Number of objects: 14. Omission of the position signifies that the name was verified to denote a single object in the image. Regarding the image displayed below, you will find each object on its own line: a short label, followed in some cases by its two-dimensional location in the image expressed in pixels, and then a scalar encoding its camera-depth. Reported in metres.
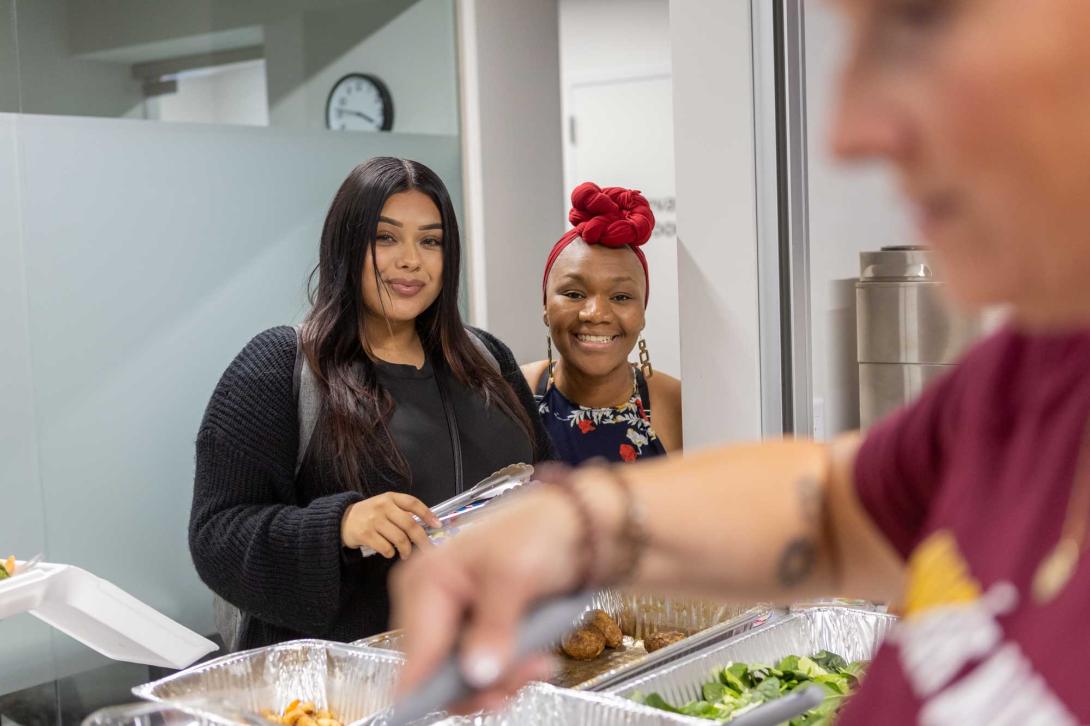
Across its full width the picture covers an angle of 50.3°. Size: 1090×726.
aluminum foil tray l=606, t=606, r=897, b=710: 1.46
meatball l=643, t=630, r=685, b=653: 1.64
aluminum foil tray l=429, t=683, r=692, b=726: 1.24
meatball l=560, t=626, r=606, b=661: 1.61
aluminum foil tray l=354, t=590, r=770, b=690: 1.51
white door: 5.02
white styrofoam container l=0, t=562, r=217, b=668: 1.69
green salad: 1.33
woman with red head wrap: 2.31
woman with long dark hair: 1.68
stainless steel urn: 1.75
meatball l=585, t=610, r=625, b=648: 1.68
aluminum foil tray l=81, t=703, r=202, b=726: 0.76
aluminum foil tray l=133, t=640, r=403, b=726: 1.40
